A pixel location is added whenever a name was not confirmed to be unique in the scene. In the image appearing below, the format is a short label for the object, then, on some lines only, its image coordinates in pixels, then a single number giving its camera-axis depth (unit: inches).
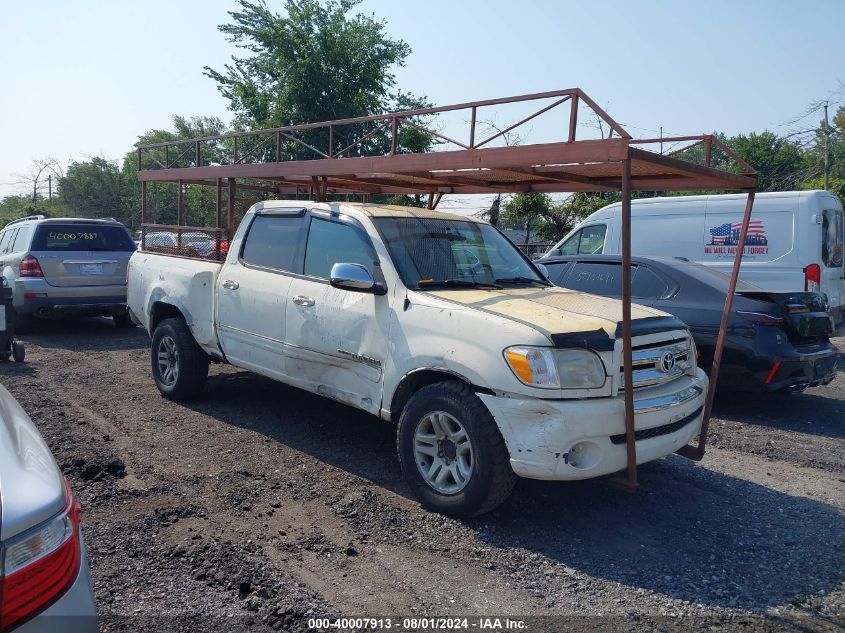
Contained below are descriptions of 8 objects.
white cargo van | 365.1
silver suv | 405.4
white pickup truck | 151.6
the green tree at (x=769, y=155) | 1247.5
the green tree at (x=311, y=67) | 816.3
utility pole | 853.2
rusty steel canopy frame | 152.7
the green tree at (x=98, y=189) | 1549.0
